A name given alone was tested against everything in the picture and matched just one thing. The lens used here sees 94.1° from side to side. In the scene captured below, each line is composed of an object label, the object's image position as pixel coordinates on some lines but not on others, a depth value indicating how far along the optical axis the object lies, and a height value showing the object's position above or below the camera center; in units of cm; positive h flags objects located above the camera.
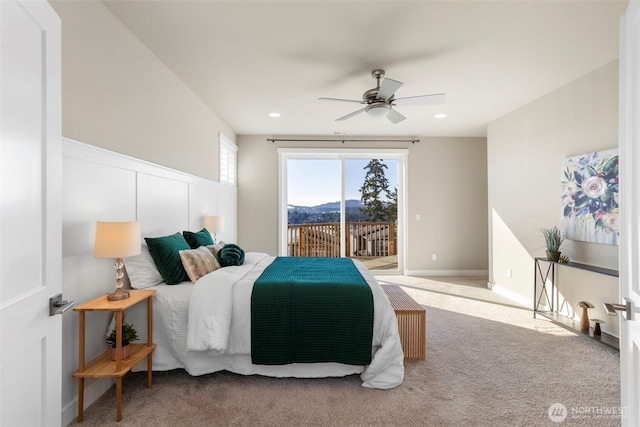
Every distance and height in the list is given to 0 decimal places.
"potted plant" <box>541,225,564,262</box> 333 -34
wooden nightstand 178 -95
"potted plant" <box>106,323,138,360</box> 198 -85
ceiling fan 299 +117
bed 217 -90
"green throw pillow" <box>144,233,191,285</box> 243 -38
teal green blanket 218 -84
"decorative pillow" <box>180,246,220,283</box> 249 -43
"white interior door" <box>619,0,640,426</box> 104 +1
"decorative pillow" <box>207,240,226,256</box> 300 -37
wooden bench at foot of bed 256 -101
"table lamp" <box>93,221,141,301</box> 183 -18
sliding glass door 585 +16
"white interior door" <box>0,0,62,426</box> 94 +0
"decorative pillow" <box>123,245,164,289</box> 235 -47
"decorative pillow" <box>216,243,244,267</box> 296 -43
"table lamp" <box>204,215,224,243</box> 381 -14
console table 282 -98
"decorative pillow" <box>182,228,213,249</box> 306 -27
